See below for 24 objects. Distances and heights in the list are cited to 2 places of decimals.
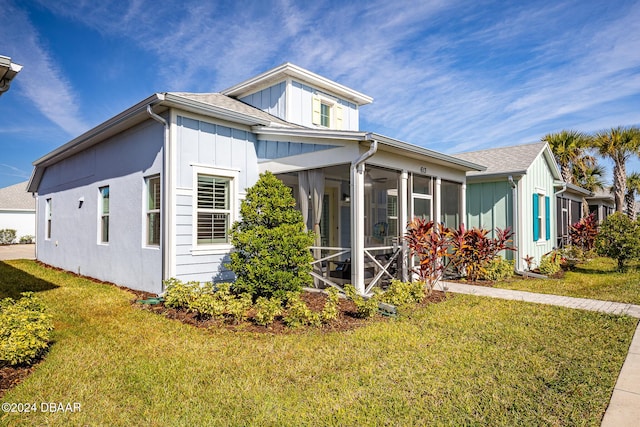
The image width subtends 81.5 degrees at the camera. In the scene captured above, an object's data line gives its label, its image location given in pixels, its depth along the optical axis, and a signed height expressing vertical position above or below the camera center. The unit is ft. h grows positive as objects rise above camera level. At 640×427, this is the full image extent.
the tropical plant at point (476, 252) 31.32 -3.09
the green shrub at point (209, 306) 18.01 -4.42
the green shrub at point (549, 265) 33.60 -4.54
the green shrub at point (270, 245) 20.51 -1.61
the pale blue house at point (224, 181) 22.29 +2.62
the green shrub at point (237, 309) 17.90 -4.51
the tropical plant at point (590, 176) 69.10 +7.53
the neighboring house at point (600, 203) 70.58 +2.60
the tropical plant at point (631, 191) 76.06 +5.25
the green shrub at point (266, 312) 17.34 -4.54
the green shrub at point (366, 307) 18.45 -4.55
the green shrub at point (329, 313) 17.58 -4.62
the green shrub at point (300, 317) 17.19 -4.70
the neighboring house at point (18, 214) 83.30 +0.50
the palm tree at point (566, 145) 62.08 +11.97
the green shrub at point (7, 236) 80.38 -4.35
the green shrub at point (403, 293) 21.32 -4.58
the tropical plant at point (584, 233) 49.52 -2.27
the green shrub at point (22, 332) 11.90 -3.93
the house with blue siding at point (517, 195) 35.37 +2.18
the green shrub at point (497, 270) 31.42 -4.64
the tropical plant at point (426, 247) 24.75 -2.07
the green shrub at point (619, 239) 33.50 -2.08
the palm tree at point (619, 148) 60.18 +11.24
